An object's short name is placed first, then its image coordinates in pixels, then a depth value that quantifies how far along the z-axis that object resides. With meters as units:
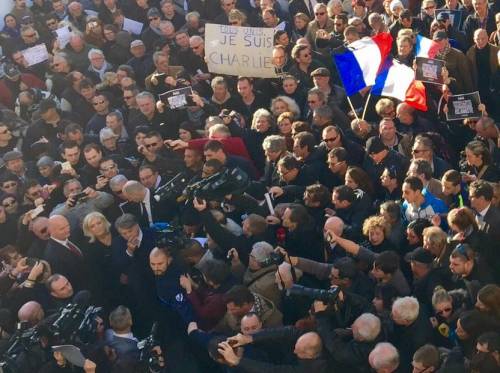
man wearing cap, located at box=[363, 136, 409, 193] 8.05
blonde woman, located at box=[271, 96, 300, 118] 9.39
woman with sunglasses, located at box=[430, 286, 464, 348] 6.10
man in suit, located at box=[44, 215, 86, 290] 7.47
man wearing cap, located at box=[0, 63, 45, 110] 11.94
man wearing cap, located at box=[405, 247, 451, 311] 6.45
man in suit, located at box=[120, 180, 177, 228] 8.19
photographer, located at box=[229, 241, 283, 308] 6.66
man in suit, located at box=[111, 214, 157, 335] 7.05
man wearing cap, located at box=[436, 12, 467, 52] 10.41
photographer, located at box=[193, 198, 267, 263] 7.20
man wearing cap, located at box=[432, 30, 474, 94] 9.68
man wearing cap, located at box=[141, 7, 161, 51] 12.71
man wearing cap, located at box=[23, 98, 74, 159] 10.42
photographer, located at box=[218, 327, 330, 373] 5.90
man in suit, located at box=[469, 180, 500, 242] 6.86
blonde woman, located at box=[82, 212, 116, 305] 7.45
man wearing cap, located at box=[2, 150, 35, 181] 9.52
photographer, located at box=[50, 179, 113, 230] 8.23
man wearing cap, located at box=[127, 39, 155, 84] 11.77
